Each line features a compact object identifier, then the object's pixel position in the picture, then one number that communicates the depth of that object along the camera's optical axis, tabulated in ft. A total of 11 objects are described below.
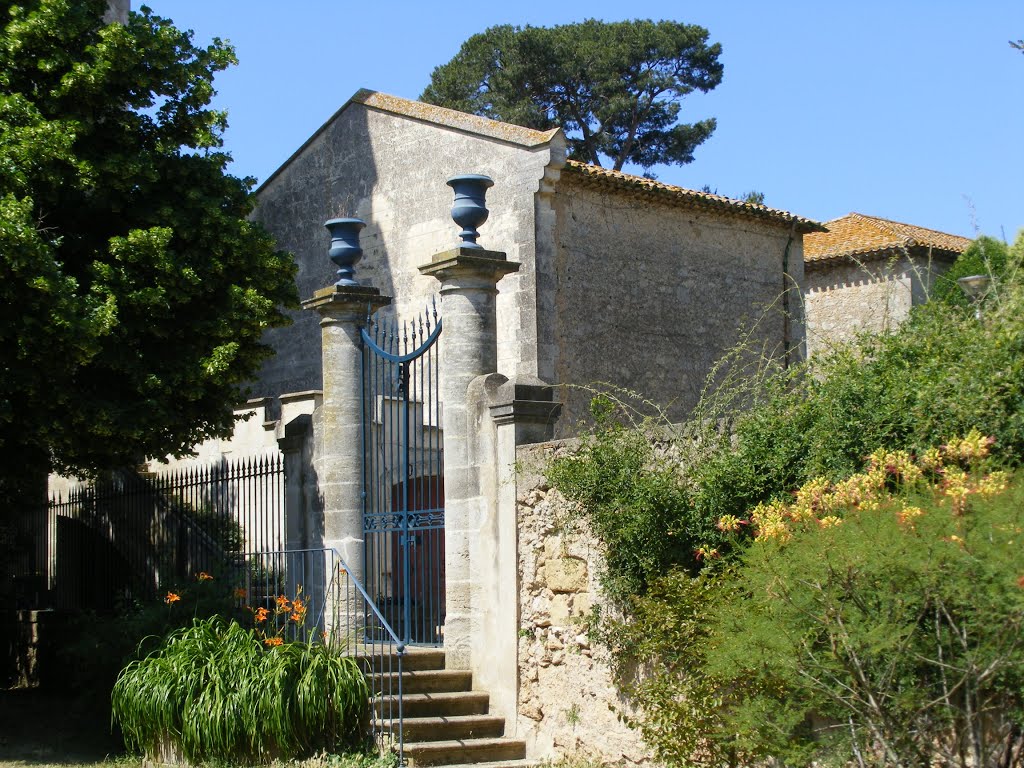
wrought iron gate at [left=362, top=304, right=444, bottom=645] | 33.81
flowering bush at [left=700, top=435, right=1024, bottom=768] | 17.66
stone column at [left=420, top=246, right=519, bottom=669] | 32.01
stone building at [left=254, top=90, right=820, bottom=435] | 57.47
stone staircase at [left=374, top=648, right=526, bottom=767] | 29.19
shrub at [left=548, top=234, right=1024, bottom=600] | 21.24
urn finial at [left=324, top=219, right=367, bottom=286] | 37.22
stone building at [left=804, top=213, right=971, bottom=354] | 82.28
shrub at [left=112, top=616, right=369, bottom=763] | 29.32
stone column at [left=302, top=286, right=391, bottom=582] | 36.06
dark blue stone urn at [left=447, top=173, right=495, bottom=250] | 33.42
